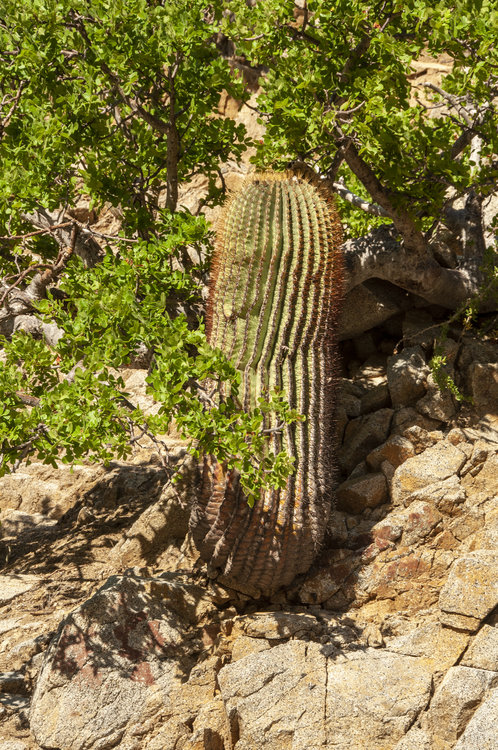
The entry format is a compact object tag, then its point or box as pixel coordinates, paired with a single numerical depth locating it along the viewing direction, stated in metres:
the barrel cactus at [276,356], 8.75
